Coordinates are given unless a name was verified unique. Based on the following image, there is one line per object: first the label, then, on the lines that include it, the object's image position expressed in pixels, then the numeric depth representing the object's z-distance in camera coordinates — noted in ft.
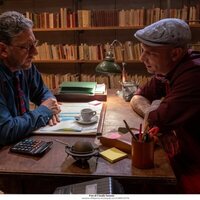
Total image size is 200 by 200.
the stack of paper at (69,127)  4.61
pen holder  3.42
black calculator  3.84
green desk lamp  7.08
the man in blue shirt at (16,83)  4.33
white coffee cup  4.95
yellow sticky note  3.69
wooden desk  3.33
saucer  4.96
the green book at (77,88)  7.15
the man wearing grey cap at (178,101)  4.25
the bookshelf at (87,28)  12.44
